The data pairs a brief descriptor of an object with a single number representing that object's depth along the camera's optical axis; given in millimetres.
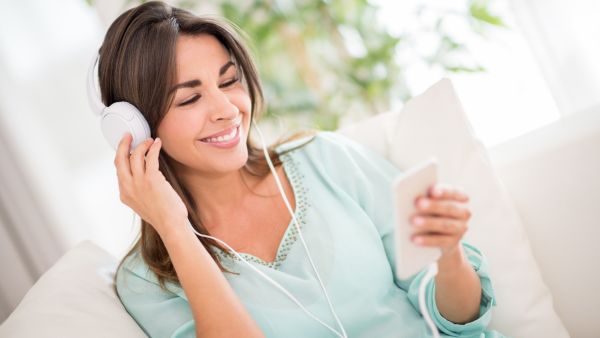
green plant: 2260
